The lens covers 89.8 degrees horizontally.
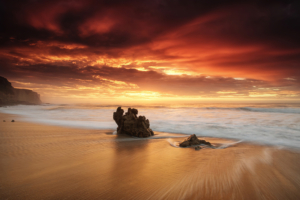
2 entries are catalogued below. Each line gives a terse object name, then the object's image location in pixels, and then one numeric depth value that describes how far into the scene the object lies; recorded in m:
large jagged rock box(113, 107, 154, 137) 7.48
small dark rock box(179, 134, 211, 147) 5.71
